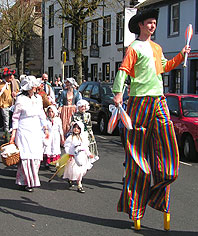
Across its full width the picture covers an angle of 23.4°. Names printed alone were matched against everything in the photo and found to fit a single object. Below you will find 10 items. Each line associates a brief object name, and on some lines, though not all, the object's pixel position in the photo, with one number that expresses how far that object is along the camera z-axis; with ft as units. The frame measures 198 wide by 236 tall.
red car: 34.71
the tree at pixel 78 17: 81.30
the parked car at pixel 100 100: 53.16
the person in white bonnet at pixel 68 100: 33.94
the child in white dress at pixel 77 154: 24.14
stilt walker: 16.53
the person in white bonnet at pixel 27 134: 23.71
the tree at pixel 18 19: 151.23
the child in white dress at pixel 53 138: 30.14
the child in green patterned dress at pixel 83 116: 26.78
